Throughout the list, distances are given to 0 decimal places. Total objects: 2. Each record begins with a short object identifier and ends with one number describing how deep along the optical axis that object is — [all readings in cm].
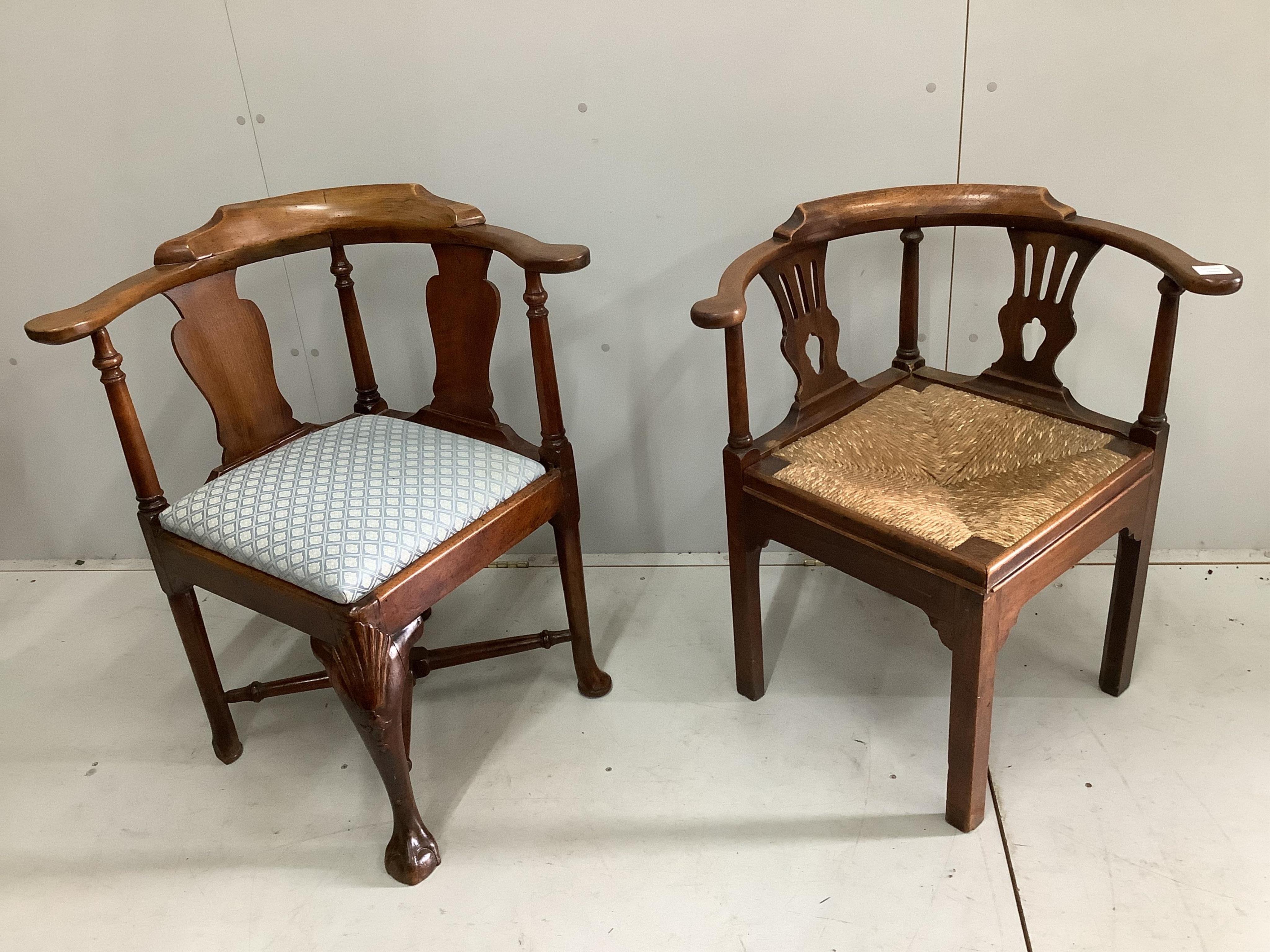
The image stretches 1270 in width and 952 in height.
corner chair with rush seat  139
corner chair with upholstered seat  141
